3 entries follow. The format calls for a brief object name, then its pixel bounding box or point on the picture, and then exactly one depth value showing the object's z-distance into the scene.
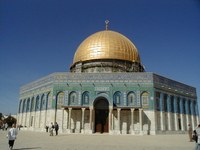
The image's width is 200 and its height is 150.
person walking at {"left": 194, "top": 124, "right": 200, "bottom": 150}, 6.98
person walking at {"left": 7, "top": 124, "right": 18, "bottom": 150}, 8.30
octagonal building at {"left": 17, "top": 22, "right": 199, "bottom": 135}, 23.73
